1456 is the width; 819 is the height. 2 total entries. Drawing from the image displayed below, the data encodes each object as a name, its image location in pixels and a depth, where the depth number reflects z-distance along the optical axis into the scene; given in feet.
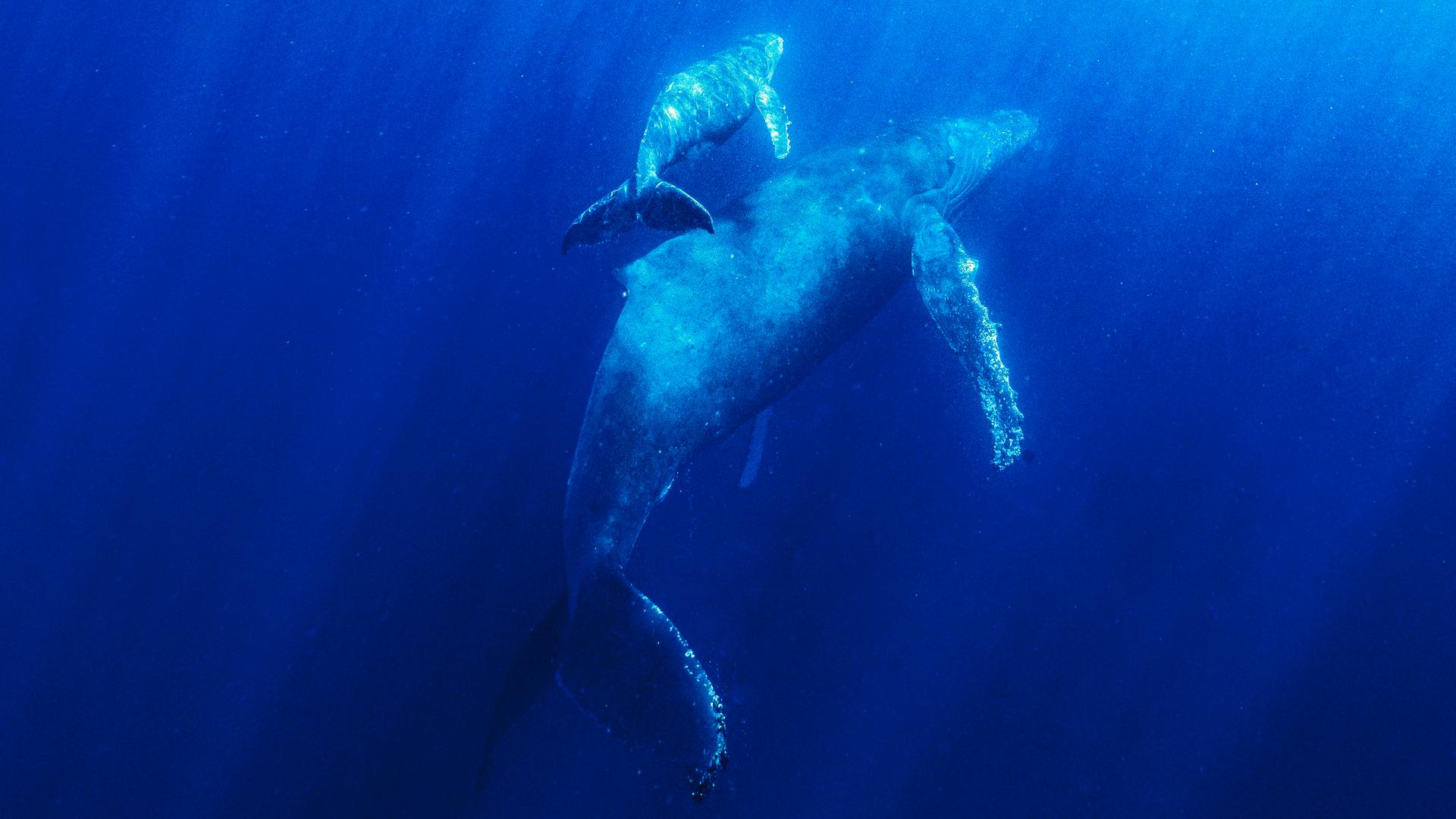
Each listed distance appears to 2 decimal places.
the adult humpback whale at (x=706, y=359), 16.28
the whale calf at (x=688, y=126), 16.33
